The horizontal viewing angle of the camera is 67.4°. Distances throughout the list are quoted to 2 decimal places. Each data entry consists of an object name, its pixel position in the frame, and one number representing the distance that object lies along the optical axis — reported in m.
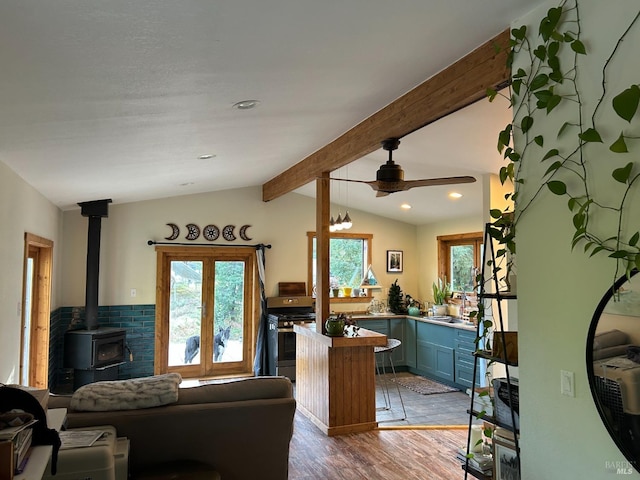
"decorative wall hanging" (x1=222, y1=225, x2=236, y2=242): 7.05
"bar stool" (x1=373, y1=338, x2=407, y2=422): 4.80
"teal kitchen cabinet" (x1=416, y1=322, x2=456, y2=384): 6.43
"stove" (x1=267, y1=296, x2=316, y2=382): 6.55
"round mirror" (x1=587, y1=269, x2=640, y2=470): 1.70
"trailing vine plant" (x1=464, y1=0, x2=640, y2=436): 1.74
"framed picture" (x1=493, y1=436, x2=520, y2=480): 2.30
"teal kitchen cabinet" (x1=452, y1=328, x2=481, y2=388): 6.09
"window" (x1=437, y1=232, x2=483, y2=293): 6.86
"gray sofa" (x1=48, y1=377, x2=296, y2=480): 2.72
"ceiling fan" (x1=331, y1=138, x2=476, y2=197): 3.79
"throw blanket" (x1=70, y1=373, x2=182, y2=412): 2.72
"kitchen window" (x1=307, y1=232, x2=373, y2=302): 7.66
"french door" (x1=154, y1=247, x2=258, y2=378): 6.78
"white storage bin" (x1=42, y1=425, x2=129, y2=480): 2.16
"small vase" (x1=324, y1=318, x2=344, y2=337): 4.52
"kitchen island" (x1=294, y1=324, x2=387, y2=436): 4.50
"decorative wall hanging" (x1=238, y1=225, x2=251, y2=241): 7.14
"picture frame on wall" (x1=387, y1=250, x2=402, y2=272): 7.94
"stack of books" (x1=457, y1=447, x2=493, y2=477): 2.55
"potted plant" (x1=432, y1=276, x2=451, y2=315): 7.17
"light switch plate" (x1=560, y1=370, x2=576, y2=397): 1.96
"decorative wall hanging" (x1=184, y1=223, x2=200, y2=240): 6.88
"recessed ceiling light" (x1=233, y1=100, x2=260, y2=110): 2.90
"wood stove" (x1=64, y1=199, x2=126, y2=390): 5.67
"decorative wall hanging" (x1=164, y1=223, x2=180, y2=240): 6.80
